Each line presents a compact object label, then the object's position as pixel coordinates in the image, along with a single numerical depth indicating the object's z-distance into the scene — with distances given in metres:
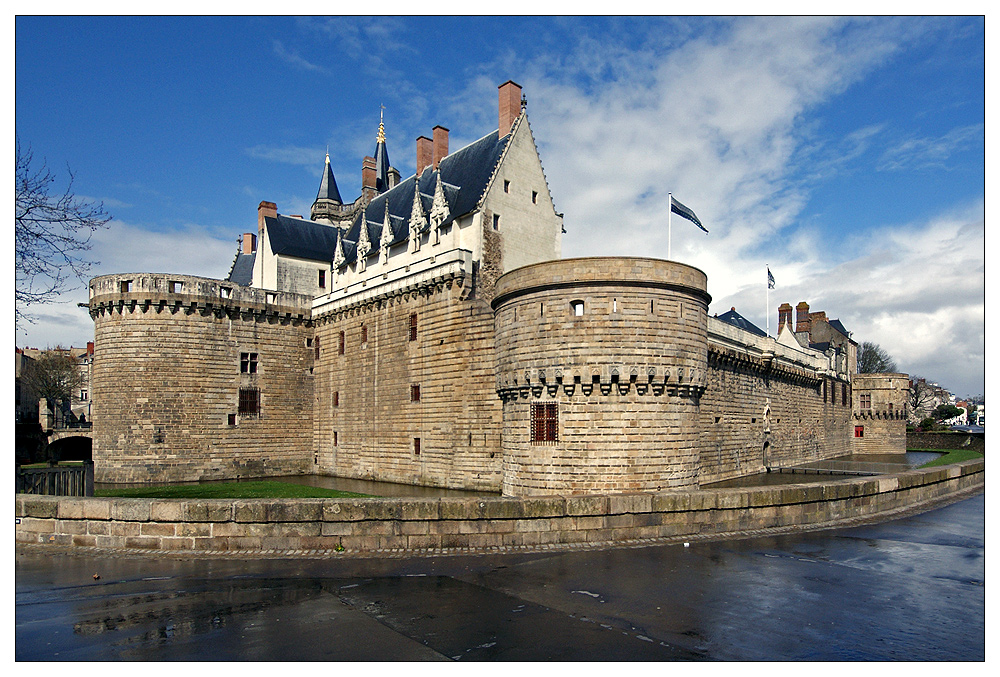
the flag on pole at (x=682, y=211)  24.58
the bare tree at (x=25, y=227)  13.04
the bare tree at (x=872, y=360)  77.69
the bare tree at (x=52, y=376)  58.03
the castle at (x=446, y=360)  18.19
